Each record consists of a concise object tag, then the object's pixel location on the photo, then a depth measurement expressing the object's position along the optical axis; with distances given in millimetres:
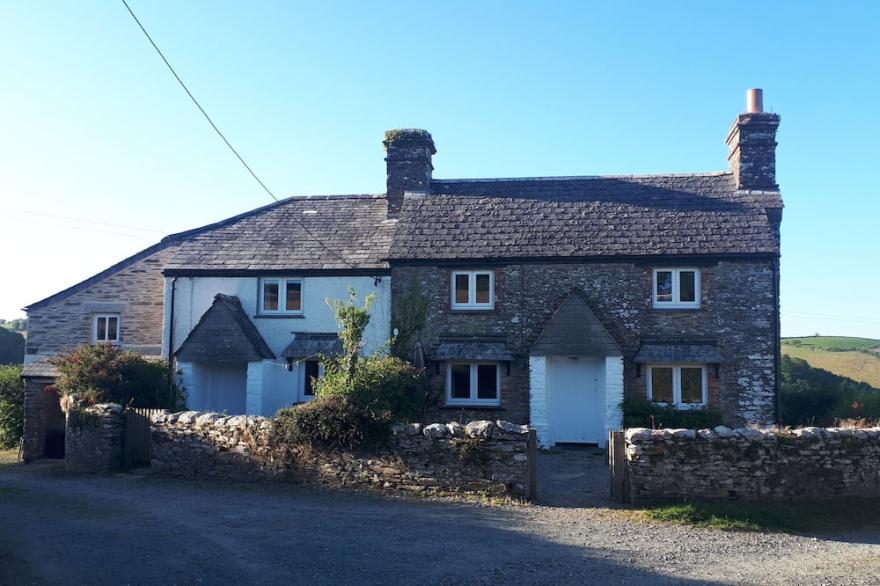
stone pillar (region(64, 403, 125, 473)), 15695
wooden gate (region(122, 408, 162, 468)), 15750
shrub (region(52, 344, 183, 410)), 17812
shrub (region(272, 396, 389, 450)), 13023
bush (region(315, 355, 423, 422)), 13414
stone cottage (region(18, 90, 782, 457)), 18875
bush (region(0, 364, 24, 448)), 23547
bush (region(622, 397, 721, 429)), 18000
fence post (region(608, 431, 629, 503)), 12070
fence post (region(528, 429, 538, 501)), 12266
